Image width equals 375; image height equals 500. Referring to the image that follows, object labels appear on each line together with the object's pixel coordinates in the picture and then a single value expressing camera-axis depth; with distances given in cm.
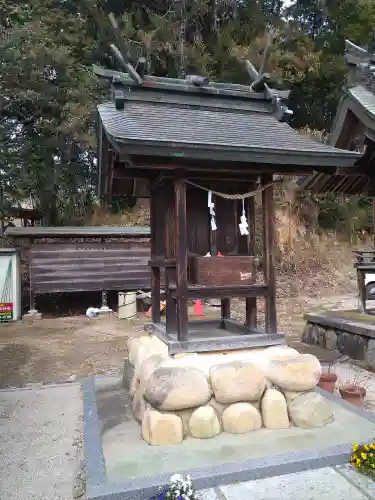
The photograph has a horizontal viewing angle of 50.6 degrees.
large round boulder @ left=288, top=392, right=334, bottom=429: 442
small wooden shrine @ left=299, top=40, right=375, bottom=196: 770
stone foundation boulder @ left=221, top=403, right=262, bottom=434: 432
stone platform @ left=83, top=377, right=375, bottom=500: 344
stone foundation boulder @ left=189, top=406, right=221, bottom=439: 423
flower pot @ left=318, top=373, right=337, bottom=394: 563
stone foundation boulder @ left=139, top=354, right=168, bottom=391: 452
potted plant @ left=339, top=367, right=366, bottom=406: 525
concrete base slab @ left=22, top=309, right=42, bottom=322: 1345
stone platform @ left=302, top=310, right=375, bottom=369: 759
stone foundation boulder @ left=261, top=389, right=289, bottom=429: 444
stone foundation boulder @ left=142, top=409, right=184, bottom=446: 412
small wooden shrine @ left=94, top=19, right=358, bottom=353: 453
